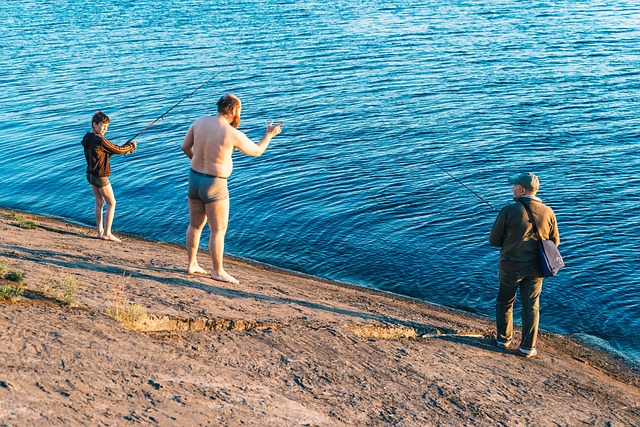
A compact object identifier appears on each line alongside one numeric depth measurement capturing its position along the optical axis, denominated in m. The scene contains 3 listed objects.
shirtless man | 7.71
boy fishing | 9.88
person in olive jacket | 7.52
